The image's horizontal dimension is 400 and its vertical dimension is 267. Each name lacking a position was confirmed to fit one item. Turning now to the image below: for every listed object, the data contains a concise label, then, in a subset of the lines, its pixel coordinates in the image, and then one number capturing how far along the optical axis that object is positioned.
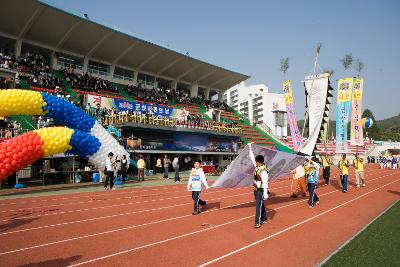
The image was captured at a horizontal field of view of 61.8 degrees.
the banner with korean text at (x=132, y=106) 29.02
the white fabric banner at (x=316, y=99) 20.86
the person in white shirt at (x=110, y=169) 17.87
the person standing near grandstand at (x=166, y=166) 26.34
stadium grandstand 28.28
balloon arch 13.95
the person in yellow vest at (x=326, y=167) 20.94
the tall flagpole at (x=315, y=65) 20.61
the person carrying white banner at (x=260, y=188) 9.26
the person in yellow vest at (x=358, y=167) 19.03
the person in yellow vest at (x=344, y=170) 17.23
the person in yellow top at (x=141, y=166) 24.06
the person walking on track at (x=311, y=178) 12.68
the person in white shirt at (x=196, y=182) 11.21
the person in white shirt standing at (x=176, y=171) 23.53
